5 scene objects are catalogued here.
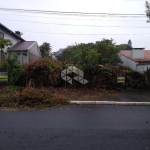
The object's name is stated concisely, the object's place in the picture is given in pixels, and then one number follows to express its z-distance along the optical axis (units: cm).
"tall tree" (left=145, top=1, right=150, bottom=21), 1082
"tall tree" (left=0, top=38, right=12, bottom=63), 1539
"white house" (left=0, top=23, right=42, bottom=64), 2336
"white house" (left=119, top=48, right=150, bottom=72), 2083
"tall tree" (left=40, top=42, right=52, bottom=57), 4147
